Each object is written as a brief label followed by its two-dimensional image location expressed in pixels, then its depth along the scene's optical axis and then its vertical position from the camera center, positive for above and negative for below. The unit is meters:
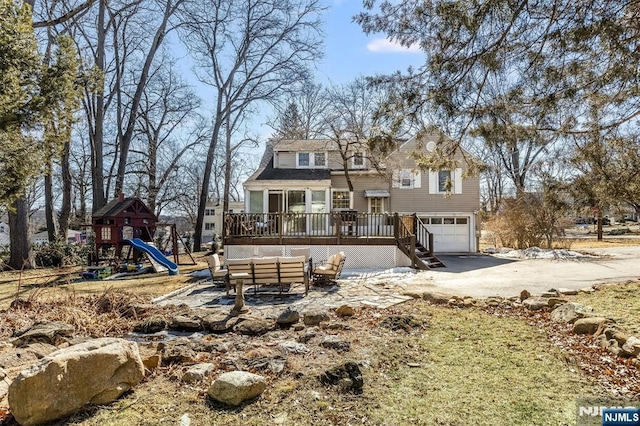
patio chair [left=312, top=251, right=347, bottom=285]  9.94 -1.27
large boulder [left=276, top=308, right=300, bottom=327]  5.59 -1.40
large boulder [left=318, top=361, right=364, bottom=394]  3.38 -1.40
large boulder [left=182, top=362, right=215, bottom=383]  3.59 -1.42
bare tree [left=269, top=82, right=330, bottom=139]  26.28 +8.06
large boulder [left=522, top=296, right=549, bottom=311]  6.58 -1.45
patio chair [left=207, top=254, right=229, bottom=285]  9.41 -1.18
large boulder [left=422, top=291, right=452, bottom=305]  7.29 -1.48
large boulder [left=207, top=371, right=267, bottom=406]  3.18 -1.39
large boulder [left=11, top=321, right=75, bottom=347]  4.78 -1.39
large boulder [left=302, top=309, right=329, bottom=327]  5.64 -1.42
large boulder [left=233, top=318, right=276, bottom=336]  5.25 -1.44
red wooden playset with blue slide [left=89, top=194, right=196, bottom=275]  13.66 -0.24
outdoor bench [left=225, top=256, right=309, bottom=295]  8.24 -1.02
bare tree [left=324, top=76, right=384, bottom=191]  17.55 +4.77
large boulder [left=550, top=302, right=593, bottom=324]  5.56 -1.39
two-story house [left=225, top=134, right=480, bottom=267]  13.55 +0.81
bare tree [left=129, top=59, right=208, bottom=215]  25.02 +6.64
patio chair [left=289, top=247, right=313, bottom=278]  10.66 -0.88
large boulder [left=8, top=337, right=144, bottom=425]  2.94 -1.27
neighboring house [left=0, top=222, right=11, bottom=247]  32.21 -0.72
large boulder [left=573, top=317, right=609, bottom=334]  5.00 -1.38
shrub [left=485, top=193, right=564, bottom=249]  20.59 -0.22
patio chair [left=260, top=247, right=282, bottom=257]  13.52 -1.00
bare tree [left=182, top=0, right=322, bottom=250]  22.39 +10.13
